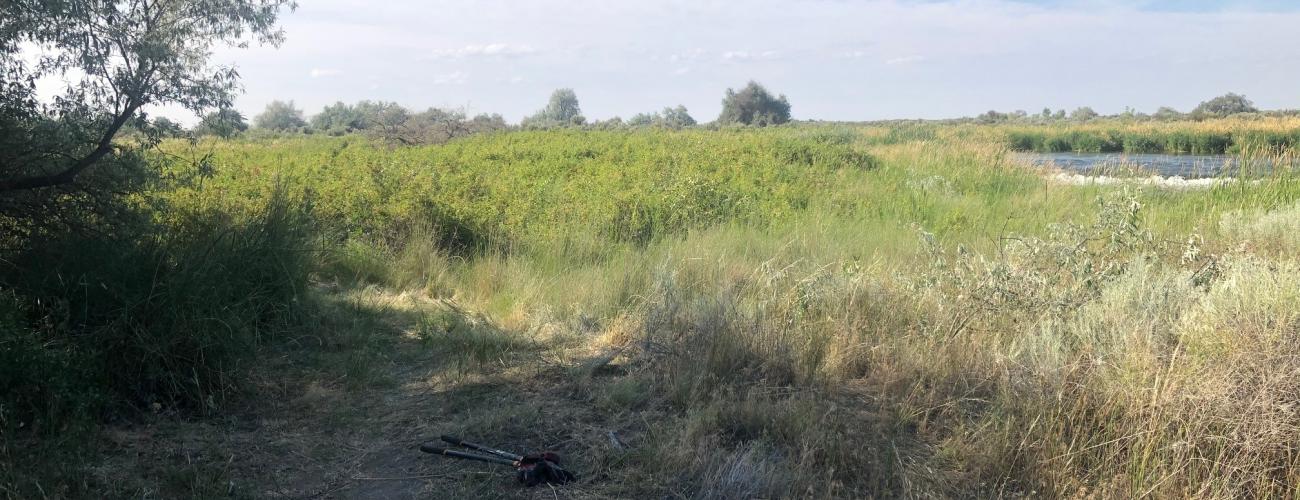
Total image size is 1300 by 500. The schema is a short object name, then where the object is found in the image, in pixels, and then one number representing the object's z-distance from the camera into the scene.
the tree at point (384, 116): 29.67
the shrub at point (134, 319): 4.49
